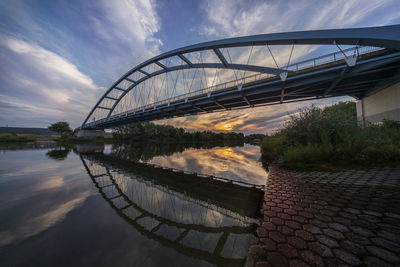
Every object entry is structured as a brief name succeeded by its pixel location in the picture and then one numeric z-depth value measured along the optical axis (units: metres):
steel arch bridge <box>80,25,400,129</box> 9.04
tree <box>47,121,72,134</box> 56.72
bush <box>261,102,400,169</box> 5.56
